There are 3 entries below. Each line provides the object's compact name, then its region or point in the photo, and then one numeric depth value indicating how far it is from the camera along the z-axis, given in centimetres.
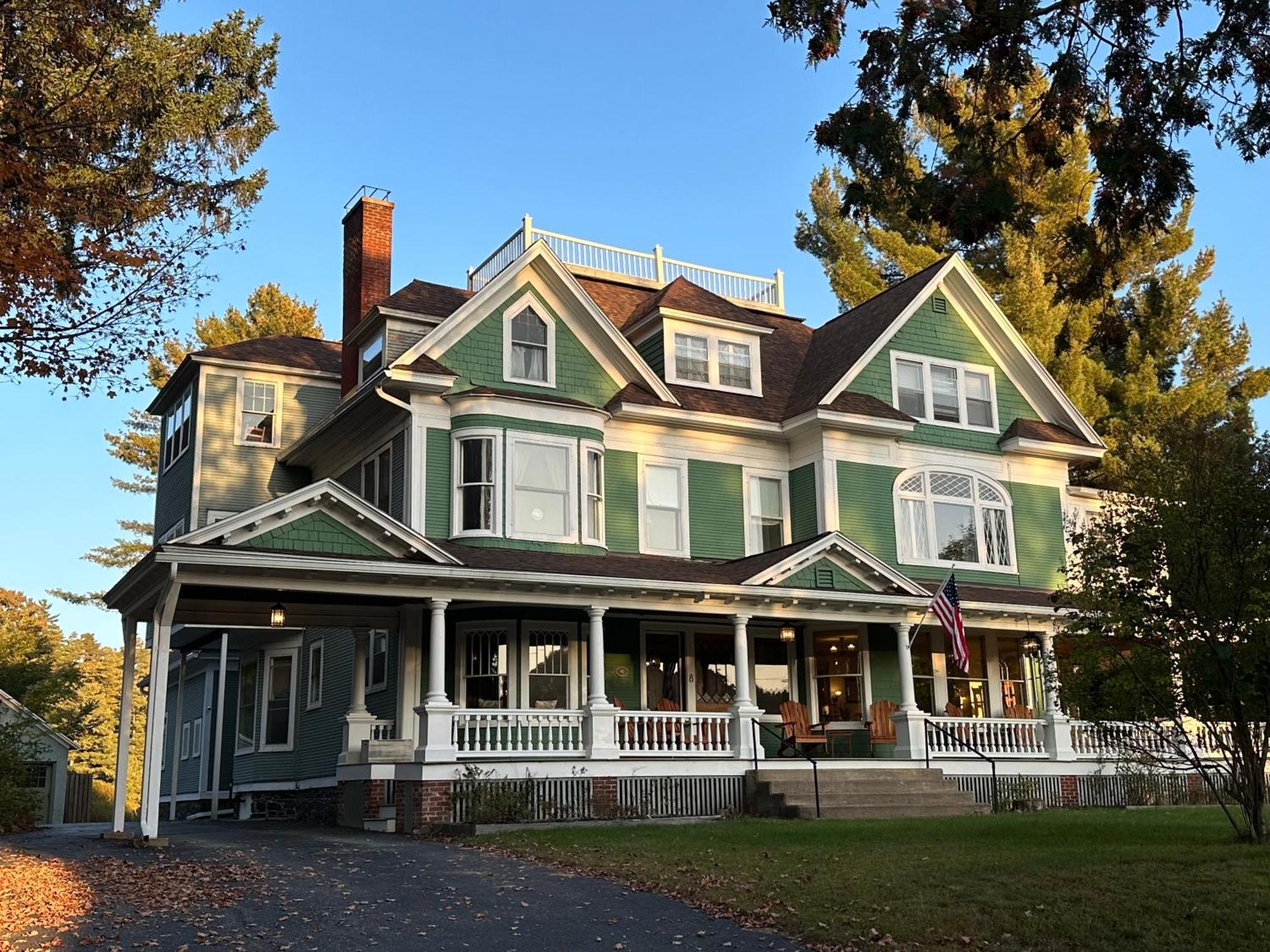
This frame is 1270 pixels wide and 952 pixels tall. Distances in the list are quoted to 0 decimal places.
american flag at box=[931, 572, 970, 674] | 1969
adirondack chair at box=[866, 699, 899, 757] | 2212
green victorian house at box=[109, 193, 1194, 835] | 1873
